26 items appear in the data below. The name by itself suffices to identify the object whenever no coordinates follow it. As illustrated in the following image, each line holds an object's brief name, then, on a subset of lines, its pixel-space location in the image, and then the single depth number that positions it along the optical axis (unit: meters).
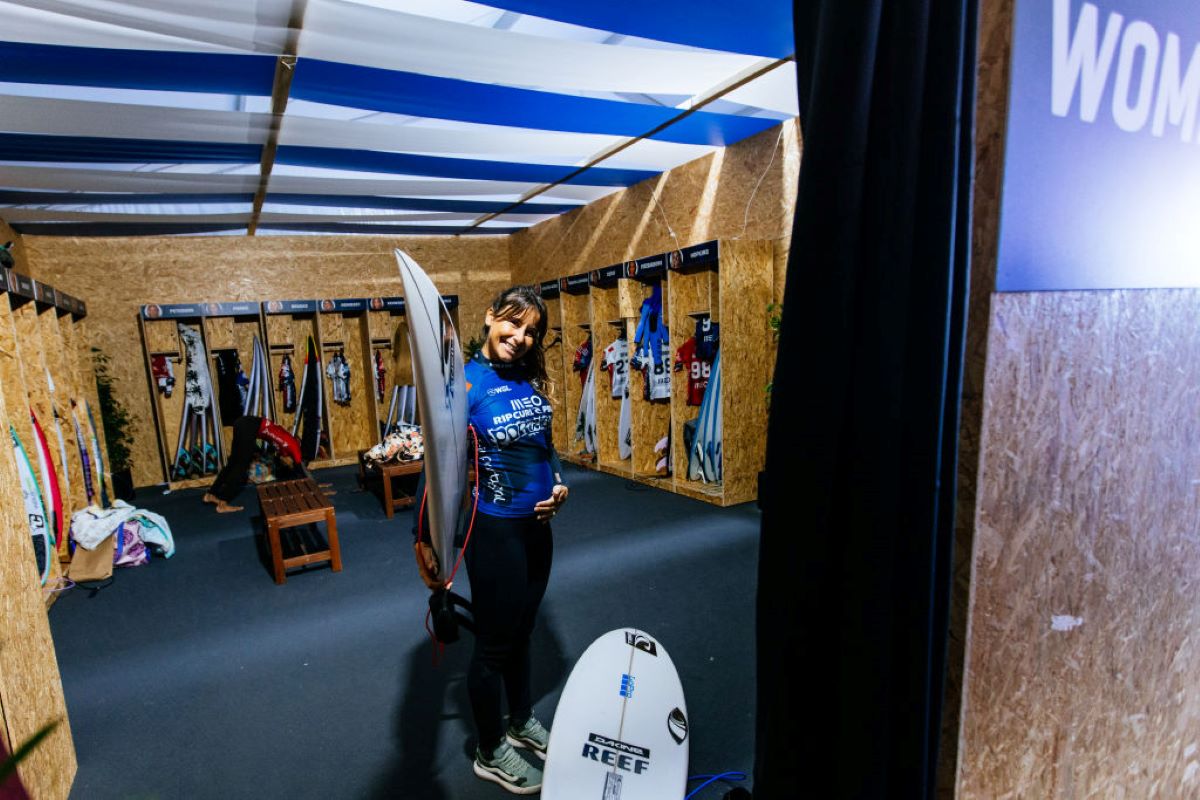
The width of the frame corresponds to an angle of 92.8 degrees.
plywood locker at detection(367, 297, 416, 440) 6.19
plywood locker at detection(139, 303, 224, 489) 5.79
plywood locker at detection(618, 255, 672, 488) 5.07
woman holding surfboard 1.61
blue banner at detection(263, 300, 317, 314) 6.05
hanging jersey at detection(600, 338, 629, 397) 5.48
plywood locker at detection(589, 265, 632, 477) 5.64
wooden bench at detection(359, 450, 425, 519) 4.48
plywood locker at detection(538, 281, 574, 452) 6.23
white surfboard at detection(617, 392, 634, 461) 5.41
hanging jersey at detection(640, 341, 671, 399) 4.93
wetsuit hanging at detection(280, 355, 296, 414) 6.38
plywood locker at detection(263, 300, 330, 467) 6.43
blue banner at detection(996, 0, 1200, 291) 0.73
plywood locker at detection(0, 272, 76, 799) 1.54
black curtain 0.68
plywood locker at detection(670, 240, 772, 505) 4.19
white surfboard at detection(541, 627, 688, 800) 1.63
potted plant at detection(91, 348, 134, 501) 5.42
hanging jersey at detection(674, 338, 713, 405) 4.66
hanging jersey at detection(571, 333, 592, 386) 6.05
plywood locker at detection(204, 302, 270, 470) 5.97
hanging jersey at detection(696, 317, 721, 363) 4.52
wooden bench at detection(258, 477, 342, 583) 3.26
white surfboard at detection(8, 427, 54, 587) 3.00
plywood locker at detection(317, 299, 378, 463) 6.60
